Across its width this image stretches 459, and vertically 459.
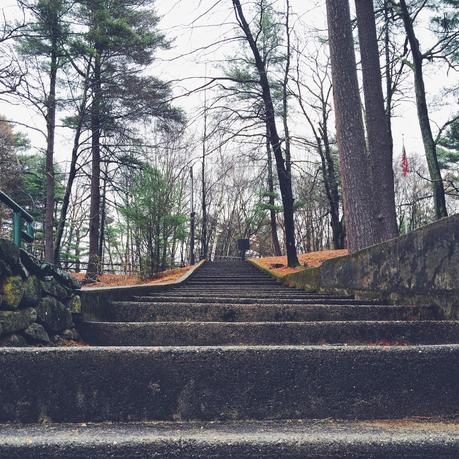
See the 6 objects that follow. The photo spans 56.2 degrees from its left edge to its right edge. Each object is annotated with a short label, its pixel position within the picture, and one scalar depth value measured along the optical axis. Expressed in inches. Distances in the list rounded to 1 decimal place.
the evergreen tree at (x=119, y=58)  457.1
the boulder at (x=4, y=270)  86.8
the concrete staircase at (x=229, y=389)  55.7
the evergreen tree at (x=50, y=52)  367.2
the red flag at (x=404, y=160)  582.4
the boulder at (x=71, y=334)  99.3
